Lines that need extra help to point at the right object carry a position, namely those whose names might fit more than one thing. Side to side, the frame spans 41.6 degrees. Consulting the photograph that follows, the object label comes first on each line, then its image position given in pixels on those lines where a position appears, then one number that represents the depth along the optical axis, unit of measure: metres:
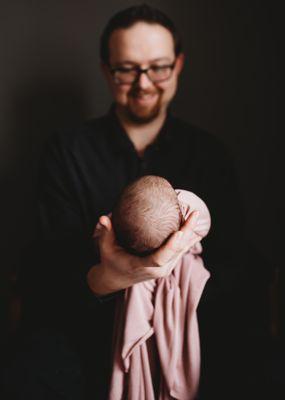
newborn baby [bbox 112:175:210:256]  0.85
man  1.04
